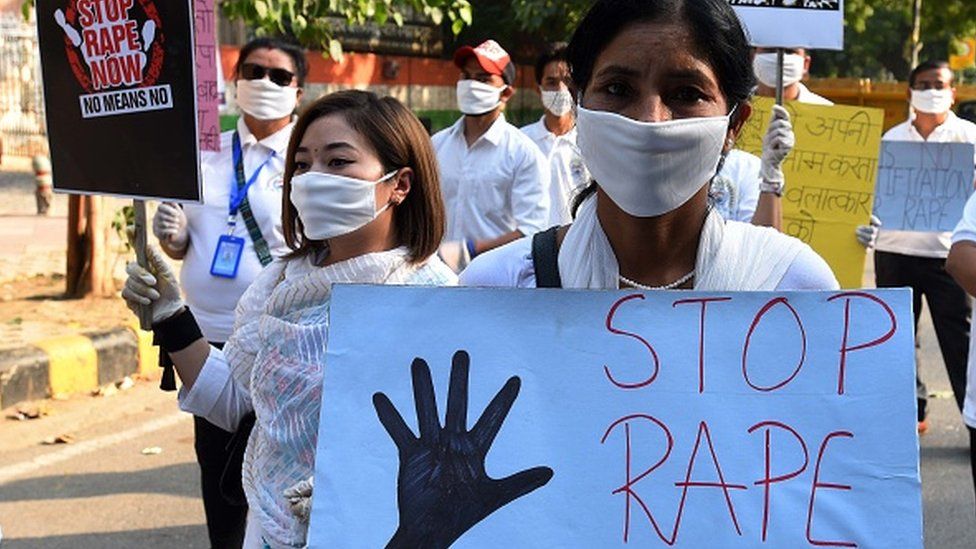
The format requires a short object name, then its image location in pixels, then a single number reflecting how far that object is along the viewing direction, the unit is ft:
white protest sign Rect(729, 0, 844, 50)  16.17
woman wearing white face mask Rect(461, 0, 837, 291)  6.75
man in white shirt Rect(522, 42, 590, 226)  22.25
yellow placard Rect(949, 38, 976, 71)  77.30
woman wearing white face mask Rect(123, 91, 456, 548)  9.61
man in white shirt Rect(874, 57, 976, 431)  23.88
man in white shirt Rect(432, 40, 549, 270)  20.61
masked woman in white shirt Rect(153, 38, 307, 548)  16.21
